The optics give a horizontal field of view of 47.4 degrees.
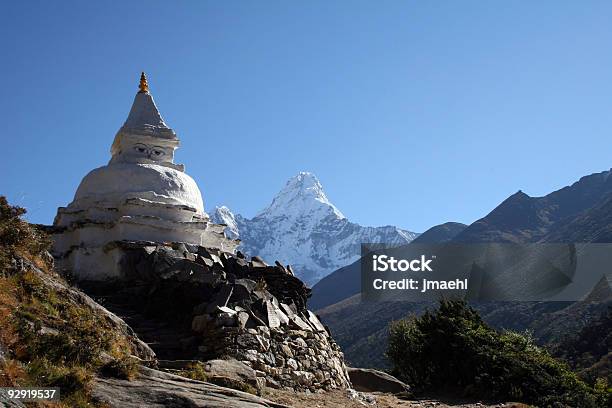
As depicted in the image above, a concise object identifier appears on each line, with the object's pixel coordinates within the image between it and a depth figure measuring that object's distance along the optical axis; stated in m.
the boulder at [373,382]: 20.26
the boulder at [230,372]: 10.98
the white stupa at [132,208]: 20.22
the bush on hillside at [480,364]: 17.61
